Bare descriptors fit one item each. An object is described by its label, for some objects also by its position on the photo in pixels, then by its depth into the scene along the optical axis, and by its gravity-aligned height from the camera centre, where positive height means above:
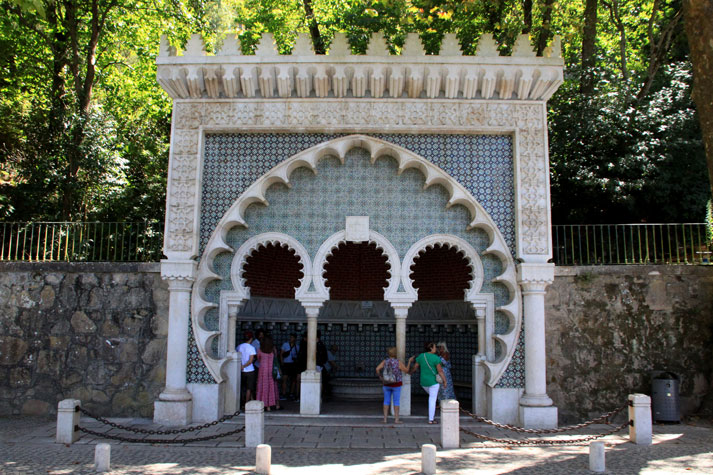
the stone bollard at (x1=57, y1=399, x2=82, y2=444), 7.91 -1.42
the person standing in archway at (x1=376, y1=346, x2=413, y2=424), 9.40 -0.92
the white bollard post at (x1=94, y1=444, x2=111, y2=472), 6.59 -1.57
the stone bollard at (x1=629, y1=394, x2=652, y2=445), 8.17 -1.34
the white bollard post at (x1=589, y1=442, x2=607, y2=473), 6.69 -1.54
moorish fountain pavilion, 9.61 +2.27
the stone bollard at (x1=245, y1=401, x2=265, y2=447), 7.73 -1.41
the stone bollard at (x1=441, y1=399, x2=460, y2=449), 7.81 -1.42
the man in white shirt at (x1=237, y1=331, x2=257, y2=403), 10.09 -0.73
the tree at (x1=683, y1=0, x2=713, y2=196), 6.66 +2.96
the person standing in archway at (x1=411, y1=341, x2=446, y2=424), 9.26 -0.89
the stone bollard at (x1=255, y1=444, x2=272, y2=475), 6.39 -1.53
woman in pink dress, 10.38 -1.07
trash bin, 9.45 -1.23
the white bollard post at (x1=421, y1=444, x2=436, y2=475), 6.49 -1.54
